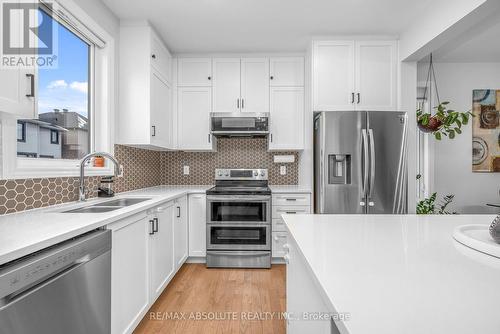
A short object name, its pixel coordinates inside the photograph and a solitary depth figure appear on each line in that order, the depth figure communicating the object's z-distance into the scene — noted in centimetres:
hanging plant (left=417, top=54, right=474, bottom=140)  252
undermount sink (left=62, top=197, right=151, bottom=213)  184
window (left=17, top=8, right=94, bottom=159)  183
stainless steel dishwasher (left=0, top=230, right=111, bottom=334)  91
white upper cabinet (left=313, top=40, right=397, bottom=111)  298
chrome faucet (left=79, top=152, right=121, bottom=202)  191
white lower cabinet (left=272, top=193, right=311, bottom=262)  309
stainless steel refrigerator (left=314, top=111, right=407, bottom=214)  269
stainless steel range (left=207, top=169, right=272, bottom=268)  301
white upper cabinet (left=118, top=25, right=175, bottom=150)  264
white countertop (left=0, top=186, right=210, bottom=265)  96
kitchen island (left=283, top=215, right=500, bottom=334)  48
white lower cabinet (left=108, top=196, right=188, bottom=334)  156
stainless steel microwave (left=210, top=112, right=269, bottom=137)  323
